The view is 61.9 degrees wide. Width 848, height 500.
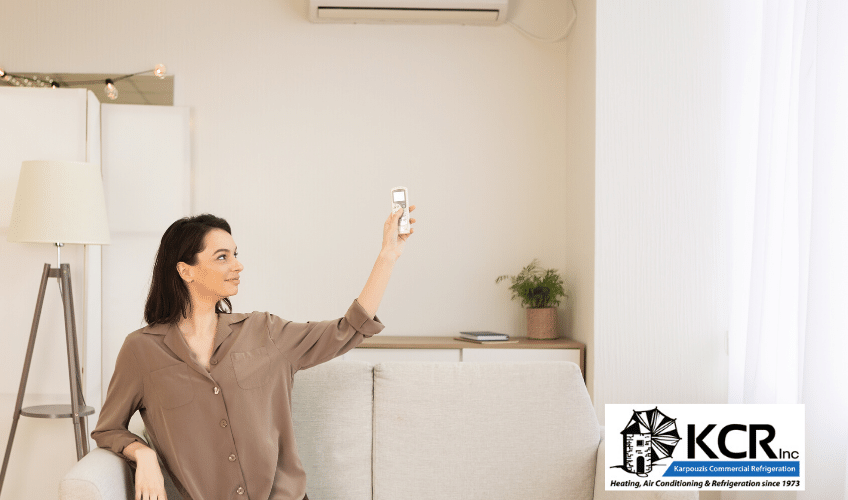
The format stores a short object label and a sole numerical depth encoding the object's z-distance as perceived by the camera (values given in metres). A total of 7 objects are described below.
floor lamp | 2.95
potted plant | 3.61
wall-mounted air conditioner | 3.75
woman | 1.77
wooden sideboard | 3.37
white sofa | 2.01
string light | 3.79
